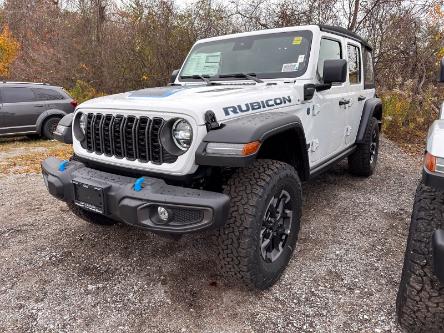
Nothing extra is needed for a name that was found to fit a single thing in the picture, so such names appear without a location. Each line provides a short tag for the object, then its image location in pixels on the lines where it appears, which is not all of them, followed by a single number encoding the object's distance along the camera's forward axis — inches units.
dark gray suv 332.8
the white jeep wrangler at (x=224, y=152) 81.9
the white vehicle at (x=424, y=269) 73.4
